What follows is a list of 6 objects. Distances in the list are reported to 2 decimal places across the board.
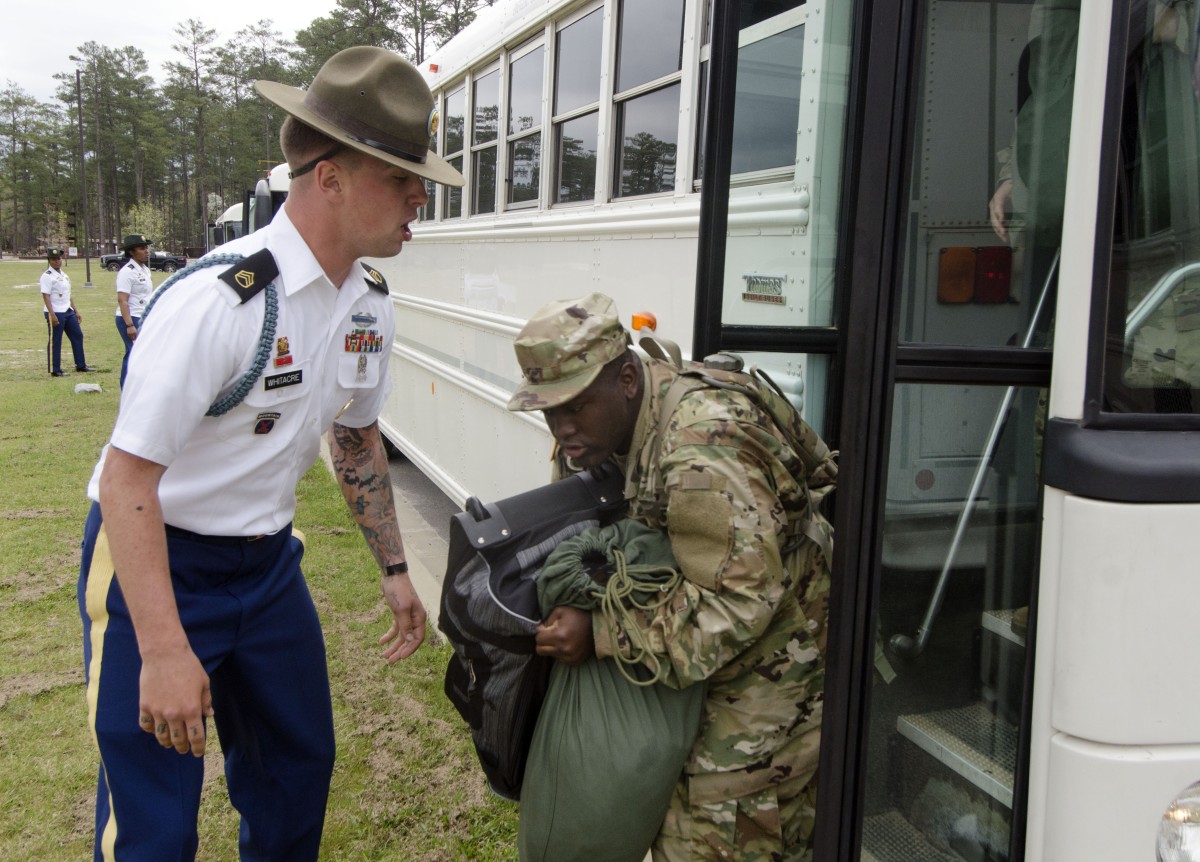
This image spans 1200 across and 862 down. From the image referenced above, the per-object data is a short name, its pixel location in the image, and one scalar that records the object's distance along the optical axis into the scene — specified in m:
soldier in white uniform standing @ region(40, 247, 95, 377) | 13.02
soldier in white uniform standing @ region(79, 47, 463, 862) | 1.67
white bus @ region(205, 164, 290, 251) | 8.60
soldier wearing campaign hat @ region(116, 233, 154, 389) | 11.78
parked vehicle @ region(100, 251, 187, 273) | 42.62
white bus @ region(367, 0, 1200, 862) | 1.26
